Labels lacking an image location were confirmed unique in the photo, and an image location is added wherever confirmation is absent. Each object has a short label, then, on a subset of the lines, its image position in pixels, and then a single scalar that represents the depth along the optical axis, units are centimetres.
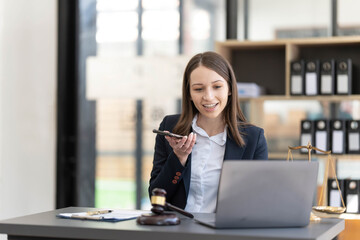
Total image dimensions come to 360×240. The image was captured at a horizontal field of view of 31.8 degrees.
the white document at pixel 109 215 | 210
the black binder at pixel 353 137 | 413
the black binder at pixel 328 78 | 418
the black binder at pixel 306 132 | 423
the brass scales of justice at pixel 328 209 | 234
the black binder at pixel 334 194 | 412
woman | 252
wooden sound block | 196
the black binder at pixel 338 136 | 415
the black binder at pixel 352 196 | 411
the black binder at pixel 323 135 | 419
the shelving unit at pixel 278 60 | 424
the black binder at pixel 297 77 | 425
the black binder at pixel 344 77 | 414
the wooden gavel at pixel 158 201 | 201
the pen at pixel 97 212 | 220
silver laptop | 186
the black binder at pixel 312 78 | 422
